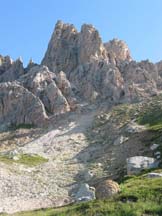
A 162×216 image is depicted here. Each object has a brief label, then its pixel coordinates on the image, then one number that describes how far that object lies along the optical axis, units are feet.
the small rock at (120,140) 184.33
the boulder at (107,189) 88.69
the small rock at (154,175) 106.88
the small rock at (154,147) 152.81
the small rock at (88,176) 145.42
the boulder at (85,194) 96.07
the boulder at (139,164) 132.36
